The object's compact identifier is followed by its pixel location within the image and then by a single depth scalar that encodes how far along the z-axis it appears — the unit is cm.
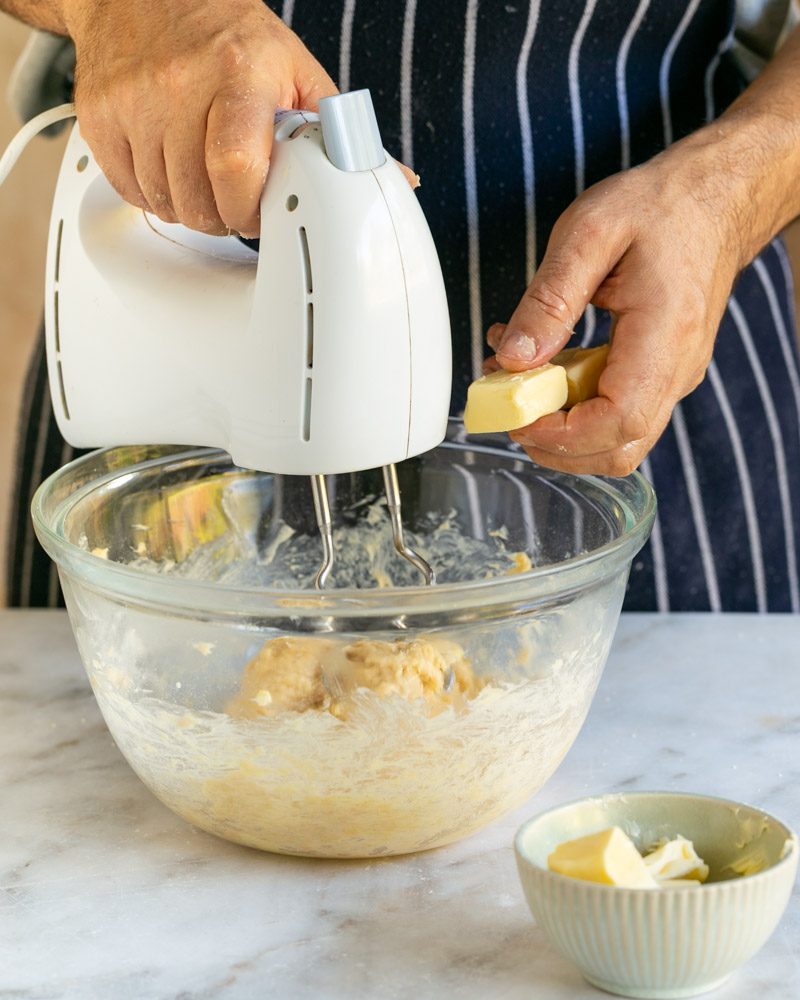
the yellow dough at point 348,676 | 78
